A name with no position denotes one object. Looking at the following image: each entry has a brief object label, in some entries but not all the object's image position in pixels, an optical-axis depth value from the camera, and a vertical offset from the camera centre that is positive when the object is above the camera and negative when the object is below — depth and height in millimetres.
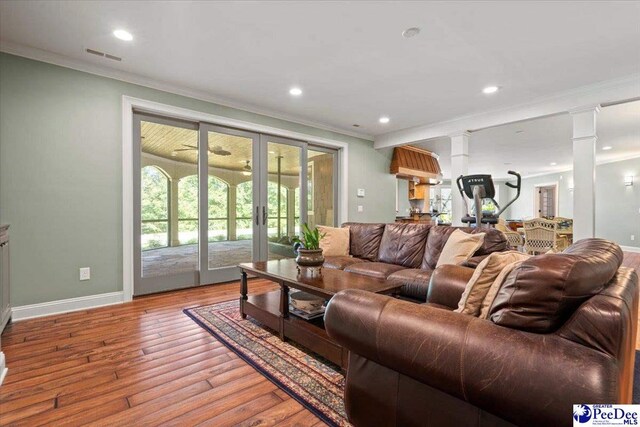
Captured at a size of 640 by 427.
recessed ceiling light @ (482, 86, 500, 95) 3678 +1495
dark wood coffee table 1981 -732
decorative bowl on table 2396 -742
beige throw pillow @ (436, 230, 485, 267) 2664 -331
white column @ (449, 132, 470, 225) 4801 +703
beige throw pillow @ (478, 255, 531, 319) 1246 -325
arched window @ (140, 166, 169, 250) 3654 +46
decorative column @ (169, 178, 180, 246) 3850 -17
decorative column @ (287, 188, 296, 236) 5023 +5
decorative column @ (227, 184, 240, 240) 4316 +21
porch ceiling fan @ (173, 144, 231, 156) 4005 +847
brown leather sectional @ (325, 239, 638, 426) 798 -419
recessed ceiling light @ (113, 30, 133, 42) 2562 +1519
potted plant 2545 -351
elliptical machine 3598 +224
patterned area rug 1608 -1006
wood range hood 6516 +1087
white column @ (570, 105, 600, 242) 3547 +432
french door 3685 +163
